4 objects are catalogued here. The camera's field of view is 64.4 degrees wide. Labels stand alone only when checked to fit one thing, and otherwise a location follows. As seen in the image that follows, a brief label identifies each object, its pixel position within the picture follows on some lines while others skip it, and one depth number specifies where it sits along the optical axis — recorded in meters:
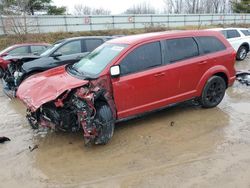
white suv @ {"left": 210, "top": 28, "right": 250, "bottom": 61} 9.53
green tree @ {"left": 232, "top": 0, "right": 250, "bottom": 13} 30.86
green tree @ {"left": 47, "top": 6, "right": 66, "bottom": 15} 22.32
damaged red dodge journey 3.20
